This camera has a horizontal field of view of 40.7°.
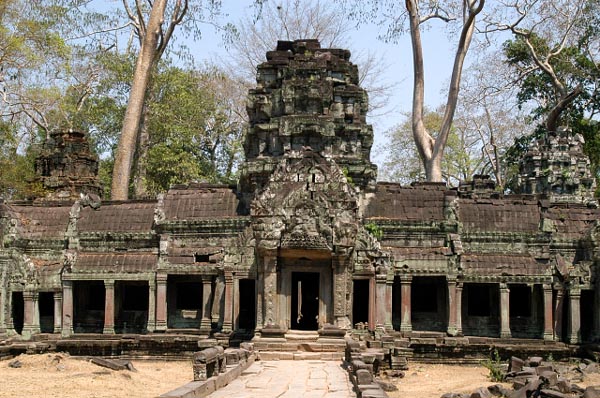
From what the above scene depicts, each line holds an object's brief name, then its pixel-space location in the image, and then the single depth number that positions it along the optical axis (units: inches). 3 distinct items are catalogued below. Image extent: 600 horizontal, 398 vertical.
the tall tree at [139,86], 1235.2
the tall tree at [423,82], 1243.2
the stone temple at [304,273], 870.4
